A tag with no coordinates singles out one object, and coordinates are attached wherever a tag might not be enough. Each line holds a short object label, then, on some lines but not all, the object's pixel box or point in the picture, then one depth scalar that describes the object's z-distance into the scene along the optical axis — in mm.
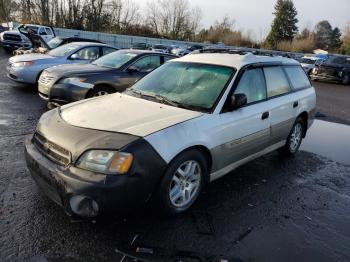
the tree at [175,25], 60938
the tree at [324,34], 83188
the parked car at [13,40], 23078
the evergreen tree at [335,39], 82812
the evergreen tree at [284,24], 71750
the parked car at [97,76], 7152
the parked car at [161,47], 33044
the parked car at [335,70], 21391
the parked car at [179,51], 32713
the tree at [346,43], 63250
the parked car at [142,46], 32319
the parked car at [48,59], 9516
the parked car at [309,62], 23977
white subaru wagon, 2973
